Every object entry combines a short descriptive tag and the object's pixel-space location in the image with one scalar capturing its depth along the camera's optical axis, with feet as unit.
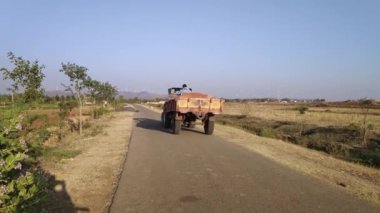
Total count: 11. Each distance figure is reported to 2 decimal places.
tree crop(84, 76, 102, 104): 132.41
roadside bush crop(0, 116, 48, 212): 13.84
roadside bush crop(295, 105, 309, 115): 162.40
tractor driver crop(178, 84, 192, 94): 74.06
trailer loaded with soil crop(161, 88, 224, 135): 62.75
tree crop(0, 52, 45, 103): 50.11
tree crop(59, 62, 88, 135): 72.07
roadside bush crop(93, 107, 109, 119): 132.03
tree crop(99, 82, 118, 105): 165.07
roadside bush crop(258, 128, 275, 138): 75.88
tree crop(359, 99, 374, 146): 65.59
